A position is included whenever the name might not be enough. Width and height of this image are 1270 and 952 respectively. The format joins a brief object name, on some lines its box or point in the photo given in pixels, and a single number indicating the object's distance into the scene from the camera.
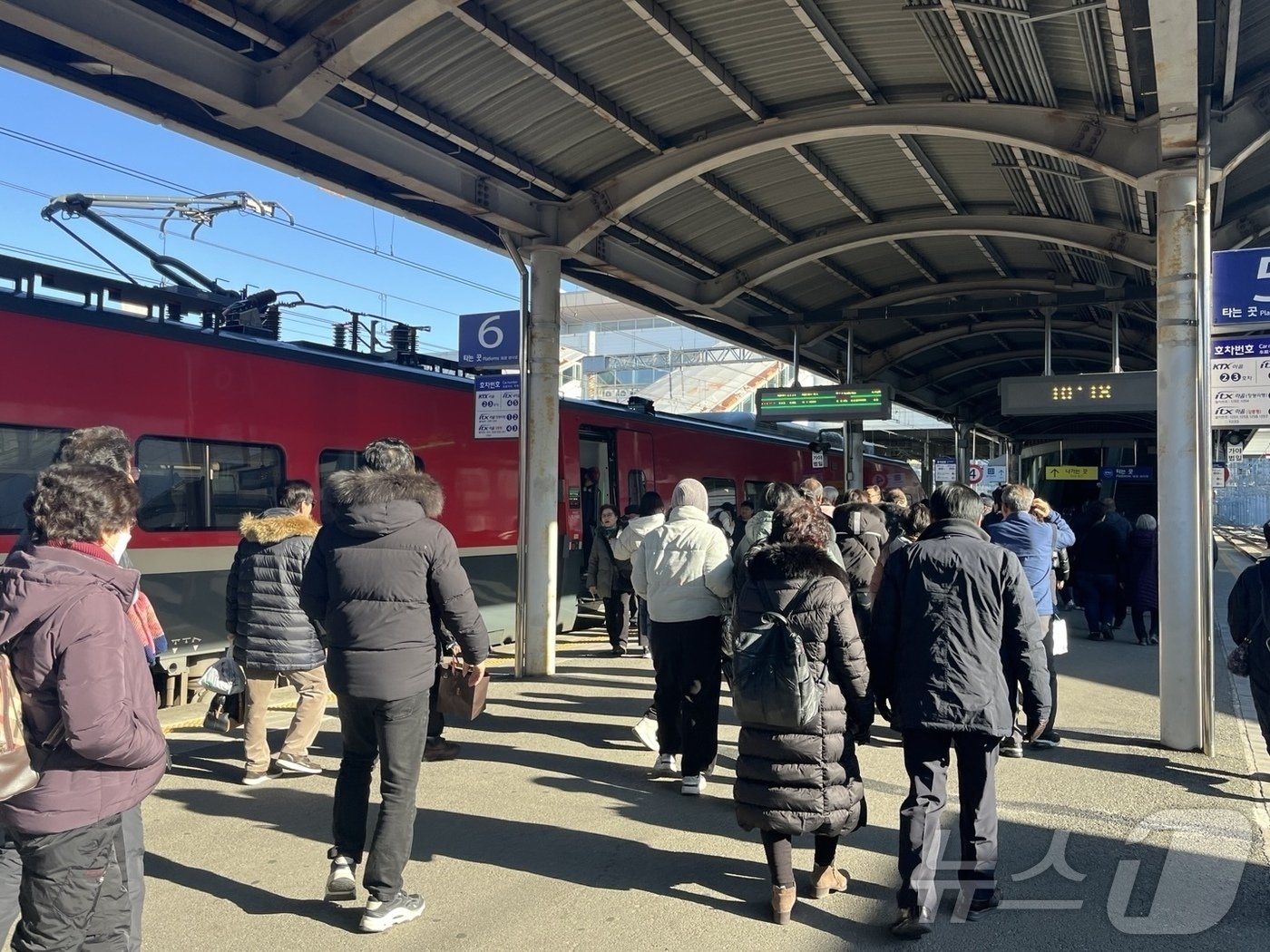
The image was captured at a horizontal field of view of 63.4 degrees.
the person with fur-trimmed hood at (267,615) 6.14
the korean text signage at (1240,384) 7.27
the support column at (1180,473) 6.95
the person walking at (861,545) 6.74
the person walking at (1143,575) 11.70
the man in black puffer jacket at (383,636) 4.12
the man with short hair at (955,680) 4.09
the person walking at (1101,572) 12.20
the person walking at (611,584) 11.17
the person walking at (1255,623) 4.95
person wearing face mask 2.76
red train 7.09
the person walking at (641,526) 6.55
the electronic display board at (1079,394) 11.40
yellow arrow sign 29.33
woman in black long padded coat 4.09
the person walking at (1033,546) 7.15
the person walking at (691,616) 5.83
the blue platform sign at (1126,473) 27.34
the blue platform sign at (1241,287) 7.28
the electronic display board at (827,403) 14.45
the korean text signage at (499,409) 9.81
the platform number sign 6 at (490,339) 9.92
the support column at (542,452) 9.69
